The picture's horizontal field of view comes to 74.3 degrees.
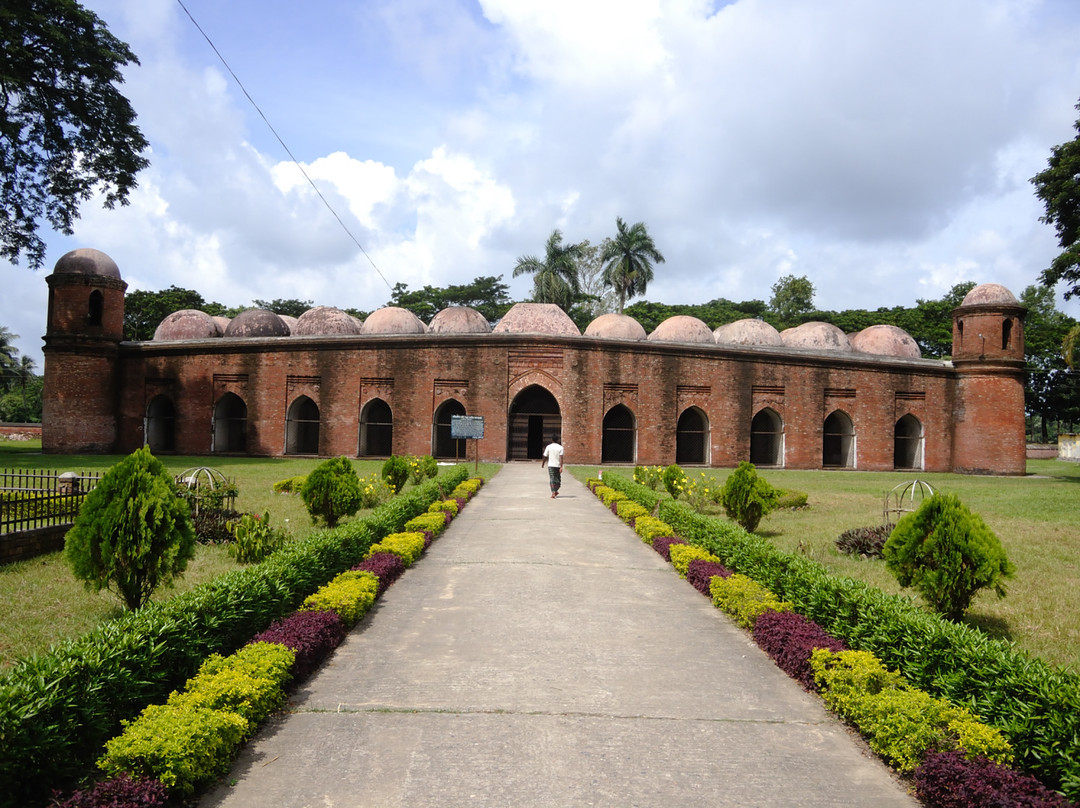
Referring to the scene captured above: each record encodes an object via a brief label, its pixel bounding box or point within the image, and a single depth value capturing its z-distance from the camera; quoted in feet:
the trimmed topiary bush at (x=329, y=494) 33.86
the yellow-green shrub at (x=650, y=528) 32.01
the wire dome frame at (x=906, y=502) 33.40
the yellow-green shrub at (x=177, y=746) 10.07
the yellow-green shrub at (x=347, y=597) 18.49
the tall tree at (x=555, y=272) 130.11
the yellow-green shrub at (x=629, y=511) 37.44
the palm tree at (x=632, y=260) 127.54
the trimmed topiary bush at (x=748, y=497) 34.01
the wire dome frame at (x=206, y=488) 32.17
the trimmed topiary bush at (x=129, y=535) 18.47
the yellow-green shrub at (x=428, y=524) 31.64
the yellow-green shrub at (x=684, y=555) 25.89
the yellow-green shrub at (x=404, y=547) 26.27
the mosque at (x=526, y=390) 76.02
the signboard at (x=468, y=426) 65.05
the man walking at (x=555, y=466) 47.24
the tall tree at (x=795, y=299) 153.17
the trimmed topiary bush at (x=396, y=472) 47.60
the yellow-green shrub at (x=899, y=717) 11.00
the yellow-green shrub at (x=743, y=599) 19.22
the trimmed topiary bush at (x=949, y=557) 18.74
